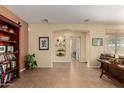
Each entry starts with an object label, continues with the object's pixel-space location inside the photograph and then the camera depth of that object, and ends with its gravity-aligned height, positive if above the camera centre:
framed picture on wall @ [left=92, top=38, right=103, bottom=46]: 5.08 +0.35
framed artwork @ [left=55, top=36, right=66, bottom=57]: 6.83 +0.17
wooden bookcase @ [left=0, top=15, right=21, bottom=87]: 2.69 -0.14
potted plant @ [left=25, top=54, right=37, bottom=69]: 4.58 -0.76
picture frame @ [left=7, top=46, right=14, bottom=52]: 2.95 -0.04
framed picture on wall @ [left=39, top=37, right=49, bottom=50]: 5.05 +0.25
